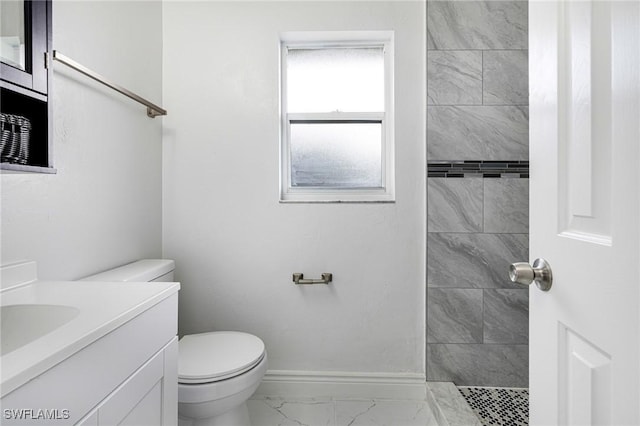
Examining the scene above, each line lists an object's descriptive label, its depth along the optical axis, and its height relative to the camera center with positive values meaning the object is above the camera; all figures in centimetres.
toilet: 124 -61
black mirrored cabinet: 85 +32
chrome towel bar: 109 +49
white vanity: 56 -29
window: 195 +52
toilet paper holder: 181 -38
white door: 46 +0
